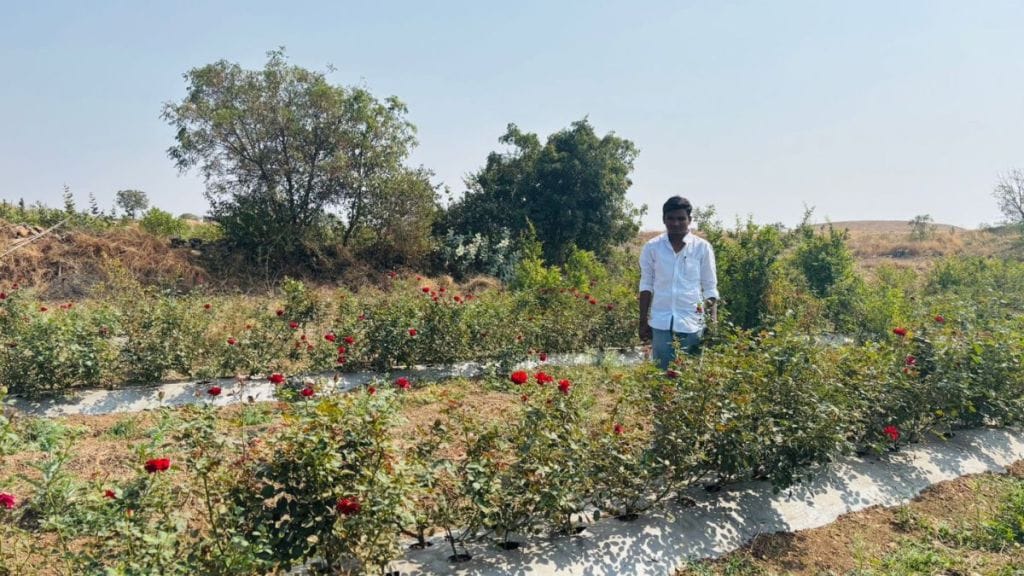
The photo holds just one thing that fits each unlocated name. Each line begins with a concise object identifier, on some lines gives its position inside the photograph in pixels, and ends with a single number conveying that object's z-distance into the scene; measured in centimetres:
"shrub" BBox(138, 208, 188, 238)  1273
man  400
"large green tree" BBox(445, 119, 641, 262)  1521
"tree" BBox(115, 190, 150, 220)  3431
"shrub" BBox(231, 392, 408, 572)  210
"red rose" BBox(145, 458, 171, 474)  181
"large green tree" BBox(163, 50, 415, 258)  1263
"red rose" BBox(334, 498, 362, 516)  197
